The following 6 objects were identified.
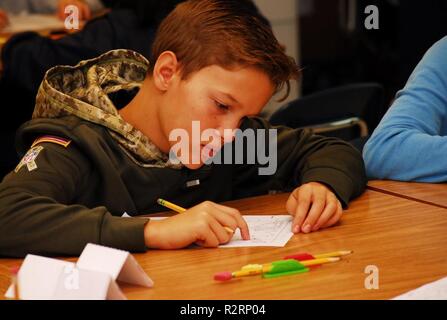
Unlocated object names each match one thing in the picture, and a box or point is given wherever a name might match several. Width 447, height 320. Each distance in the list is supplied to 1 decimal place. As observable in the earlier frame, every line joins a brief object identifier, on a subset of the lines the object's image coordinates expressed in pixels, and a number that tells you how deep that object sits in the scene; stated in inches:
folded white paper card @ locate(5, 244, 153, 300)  56.5
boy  64.7
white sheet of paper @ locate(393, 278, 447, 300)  57.2
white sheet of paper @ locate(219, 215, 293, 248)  65.7
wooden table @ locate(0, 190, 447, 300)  58.5
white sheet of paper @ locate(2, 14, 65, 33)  117.0
